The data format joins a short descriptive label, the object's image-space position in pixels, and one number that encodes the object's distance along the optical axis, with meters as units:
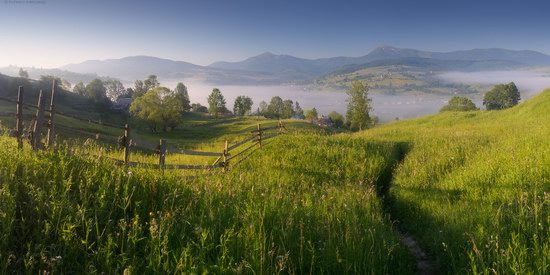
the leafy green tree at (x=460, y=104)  104.46
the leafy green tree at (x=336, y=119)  153.31
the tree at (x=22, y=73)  183.18
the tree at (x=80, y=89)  158.38
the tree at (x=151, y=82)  167.73
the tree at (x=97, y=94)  122.25
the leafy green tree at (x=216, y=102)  136.75
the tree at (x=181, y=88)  181.48
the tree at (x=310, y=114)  150.50
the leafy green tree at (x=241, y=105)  157.50
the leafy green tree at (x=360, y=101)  71.11
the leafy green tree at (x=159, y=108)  79.12
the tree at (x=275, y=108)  159.44
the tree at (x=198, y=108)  170.38
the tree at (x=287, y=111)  153.25
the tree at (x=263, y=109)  166.90
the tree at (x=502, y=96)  114.06
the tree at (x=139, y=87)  171.65
